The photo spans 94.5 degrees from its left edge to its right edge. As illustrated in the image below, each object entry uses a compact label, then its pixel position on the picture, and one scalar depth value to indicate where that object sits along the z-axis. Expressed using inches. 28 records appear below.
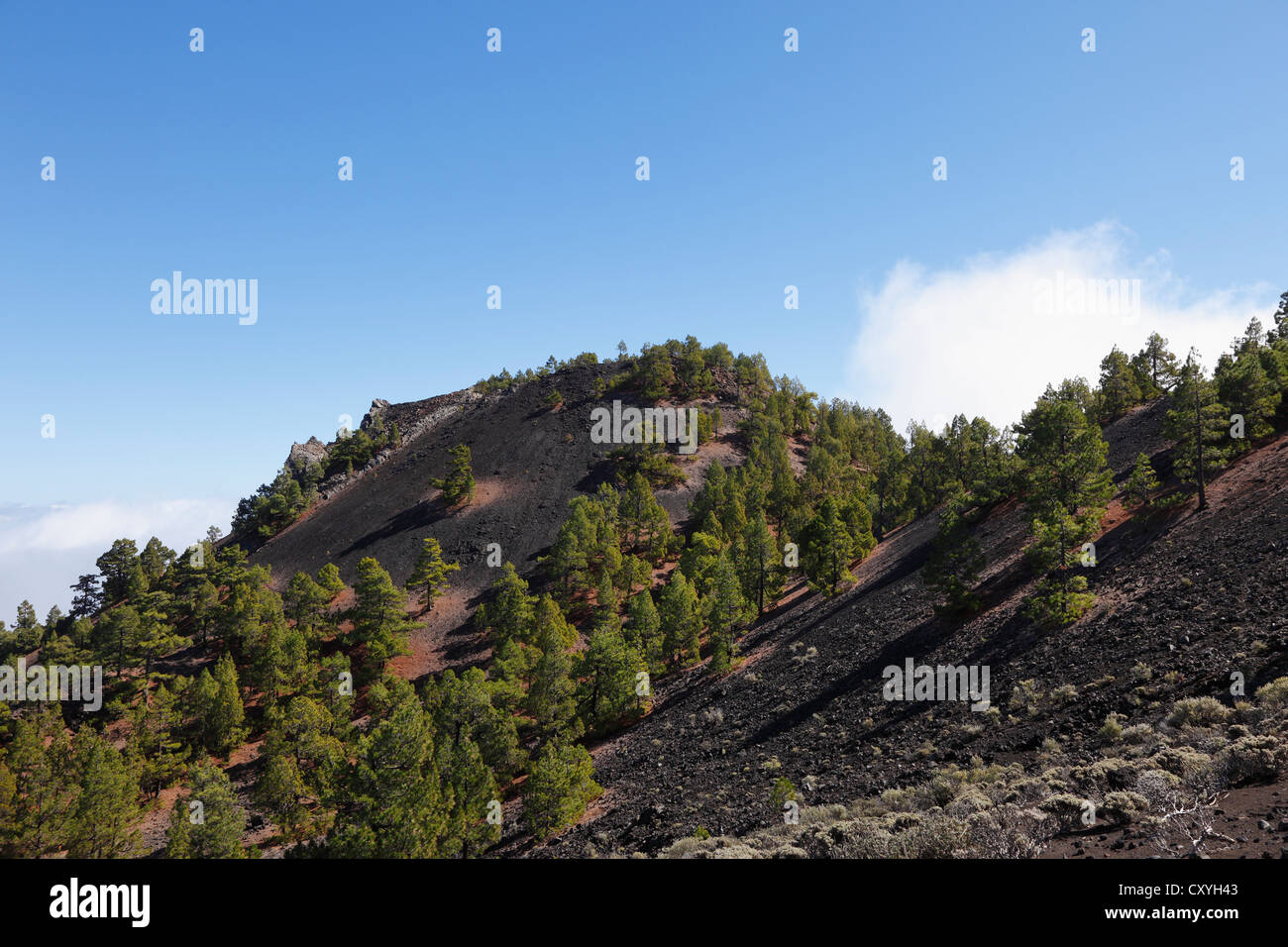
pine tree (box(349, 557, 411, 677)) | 2691.9
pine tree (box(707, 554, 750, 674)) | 2133.4
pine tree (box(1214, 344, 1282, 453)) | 1831.9
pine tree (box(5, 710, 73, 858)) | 1466.5
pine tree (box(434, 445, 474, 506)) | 4411.9
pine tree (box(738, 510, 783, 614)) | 2623.0
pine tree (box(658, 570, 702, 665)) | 2315.5
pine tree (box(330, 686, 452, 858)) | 1001.5
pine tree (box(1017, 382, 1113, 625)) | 1414.9
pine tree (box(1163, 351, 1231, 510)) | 1660.9
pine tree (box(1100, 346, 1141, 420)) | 3075.8
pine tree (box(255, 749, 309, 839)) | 1558.7
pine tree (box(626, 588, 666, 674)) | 2272.4
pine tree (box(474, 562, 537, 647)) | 2659.9
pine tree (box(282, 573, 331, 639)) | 2795.3
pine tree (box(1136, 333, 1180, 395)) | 3196.4
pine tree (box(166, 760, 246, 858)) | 1185.4
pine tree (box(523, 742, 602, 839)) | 1347.2
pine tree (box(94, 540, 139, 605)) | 3745.1
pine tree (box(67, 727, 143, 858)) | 1412.4
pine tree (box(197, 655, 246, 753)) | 2167.8
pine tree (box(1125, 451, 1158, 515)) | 1732.3
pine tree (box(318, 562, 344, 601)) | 2977.4
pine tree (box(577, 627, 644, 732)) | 1995.6
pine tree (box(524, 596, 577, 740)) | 1889.8
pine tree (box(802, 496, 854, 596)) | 2456.9
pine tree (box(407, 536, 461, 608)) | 3272.6
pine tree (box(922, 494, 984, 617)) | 1721.2
